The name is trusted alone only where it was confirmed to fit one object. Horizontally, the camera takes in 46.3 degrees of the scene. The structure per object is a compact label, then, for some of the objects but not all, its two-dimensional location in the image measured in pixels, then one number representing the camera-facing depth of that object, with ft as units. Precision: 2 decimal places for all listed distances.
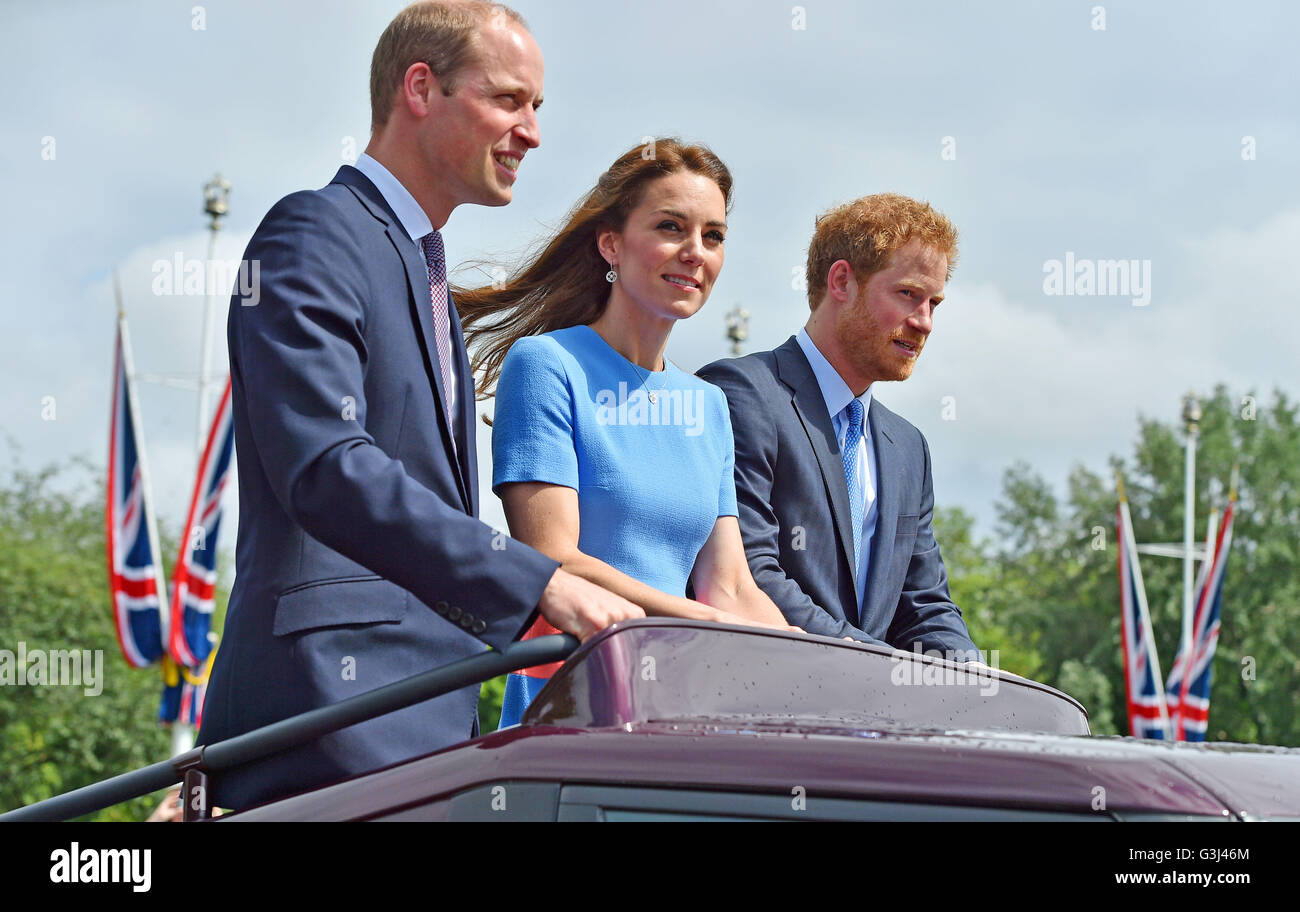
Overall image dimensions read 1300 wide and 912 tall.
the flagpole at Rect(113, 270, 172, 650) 58.44
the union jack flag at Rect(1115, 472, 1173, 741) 75.87
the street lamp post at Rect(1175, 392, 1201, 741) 96.78
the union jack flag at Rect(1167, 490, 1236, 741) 76.23
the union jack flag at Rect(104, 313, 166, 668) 57.41
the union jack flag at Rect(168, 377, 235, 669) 55.62
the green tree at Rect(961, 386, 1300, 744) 129.90
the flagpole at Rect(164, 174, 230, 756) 71.62
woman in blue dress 9.92
